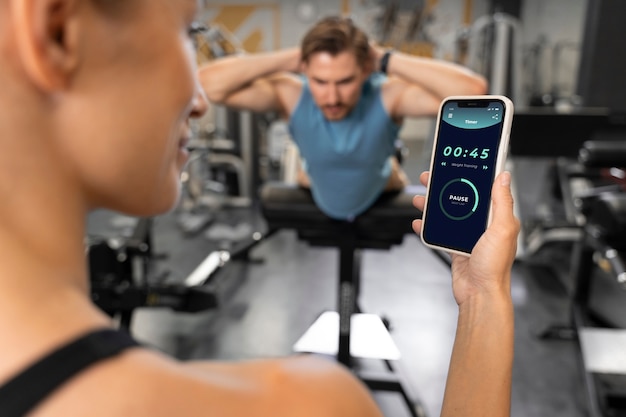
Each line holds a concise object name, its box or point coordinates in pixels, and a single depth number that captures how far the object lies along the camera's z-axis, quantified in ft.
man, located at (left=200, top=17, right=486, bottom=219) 4.38
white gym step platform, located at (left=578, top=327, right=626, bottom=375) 5.54
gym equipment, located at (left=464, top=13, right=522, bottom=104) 11.44
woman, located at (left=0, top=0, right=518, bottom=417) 0.79
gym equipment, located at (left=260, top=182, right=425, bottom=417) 5.16
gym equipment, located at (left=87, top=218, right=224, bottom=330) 6.84
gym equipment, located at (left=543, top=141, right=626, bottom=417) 5.76
